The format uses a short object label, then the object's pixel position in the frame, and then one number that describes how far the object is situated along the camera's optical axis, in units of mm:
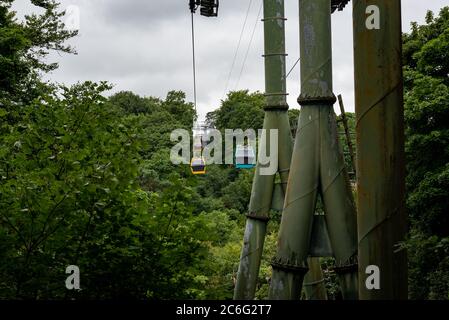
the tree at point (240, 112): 72750
